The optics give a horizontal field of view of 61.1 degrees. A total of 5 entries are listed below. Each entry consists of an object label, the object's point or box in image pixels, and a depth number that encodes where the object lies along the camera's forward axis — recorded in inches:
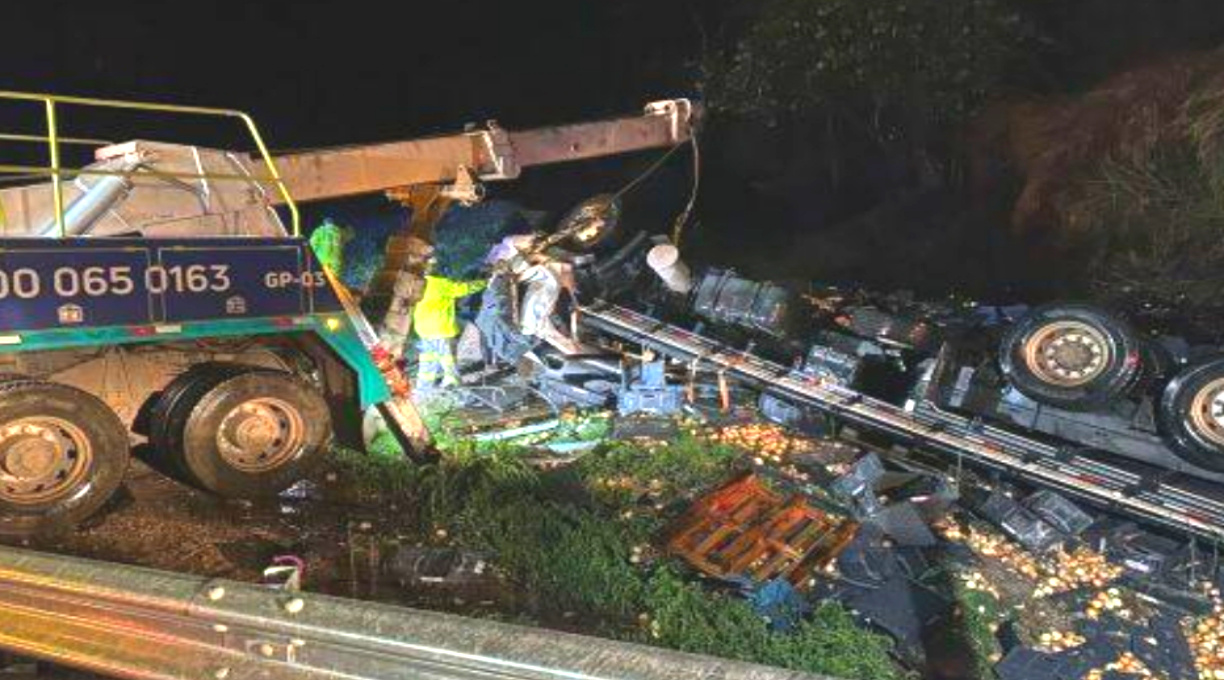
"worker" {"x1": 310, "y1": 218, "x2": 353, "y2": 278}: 423.2
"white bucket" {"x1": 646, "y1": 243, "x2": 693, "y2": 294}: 404.8
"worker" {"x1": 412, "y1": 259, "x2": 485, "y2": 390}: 407.5
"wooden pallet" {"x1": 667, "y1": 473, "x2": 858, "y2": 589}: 263.9
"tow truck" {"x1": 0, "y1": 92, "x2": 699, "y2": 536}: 242.1
